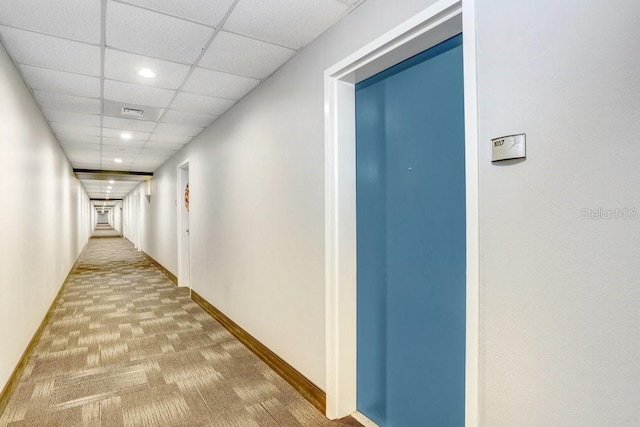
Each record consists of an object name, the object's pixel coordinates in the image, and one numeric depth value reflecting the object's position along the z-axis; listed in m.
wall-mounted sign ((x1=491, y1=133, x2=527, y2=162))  1.18
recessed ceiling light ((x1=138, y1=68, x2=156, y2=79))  2.80
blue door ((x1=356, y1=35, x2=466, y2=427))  1.62
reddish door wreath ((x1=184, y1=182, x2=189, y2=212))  6.07
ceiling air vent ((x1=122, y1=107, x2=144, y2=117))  3.78
